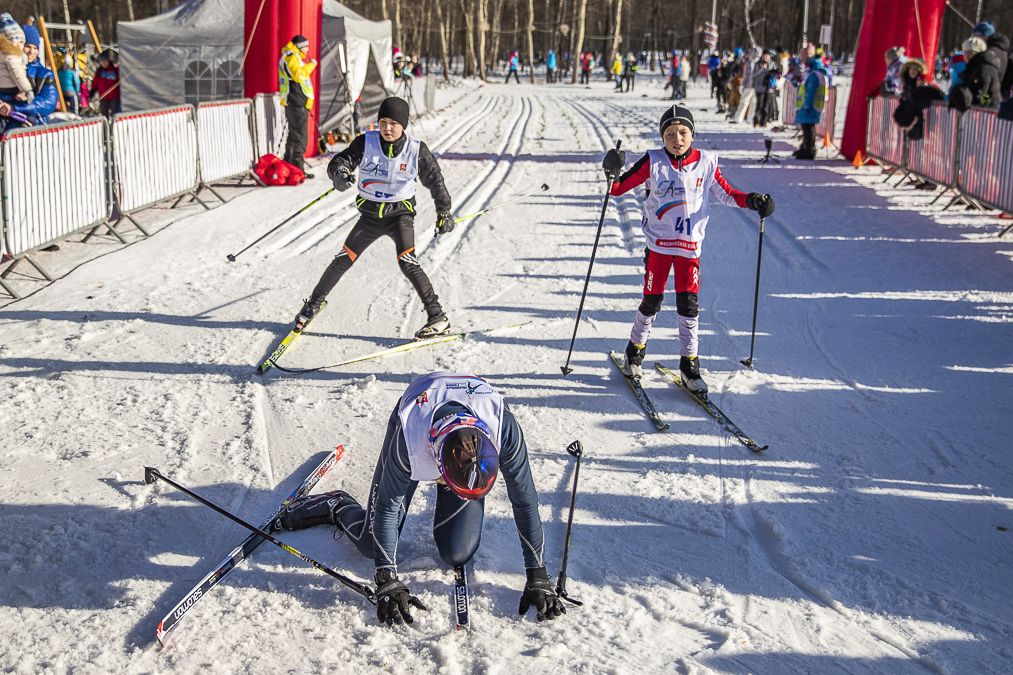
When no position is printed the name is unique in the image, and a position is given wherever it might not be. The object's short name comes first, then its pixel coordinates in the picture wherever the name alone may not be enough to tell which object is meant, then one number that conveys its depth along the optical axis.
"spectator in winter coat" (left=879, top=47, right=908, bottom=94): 12.70
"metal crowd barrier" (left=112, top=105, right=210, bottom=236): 8.89
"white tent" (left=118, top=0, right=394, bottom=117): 15.84
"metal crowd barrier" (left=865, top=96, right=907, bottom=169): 12.28
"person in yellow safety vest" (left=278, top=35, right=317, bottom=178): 12.58
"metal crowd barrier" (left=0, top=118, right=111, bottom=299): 6.91
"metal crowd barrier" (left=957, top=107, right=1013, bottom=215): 8.53
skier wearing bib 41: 5.11
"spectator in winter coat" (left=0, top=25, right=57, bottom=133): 9.12
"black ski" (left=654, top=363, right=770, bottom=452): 4.70
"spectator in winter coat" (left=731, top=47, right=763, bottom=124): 22.19
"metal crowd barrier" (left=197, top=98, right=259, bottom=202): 10.84
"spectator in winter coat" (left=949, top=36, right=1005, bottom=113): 10.01
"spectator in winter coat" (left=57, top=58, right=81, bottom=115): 16.52
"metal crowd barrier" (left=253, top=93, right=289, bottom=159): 12.55
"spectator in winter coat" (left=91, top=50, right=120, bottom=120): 15.85
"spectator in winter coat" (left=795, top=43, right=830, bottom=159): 14.02
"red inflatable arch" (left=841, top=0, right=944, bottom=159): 13.20
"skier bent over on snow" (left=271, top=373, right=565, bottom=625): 2.85
